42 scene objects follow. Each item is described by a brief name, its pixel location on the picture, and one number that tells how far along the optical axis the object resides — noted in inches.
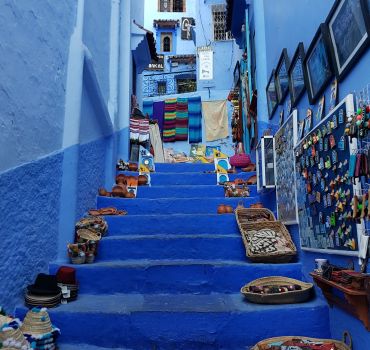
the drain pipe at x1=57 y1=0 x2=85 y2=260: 132.9
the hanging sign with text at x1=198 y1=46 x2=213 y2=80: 496.4
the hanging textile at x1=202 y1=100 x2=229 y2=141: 449.4
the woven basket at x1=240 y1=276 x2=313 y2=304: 99.7
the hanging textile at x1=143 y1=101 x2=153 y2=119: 473.4
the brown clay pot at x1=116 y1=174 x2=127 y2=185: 208.4
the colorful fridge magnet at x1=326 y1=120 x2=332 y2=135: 88.6
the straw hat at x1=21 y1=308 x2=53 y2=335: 87.5
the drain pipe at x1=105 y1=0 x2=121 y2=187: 207.9
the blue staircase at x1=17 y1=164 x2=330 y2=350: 95.3
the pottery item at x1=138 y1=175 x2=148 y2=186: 206.2
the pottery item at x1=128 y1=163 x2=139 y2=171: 235.9
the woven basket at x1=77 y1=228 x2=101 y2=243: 134.0
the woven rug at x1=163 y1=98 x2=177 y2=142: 457.4
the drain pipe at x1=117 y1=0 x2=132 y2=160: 248.4
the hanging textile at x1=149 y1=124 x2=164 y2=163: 373.4
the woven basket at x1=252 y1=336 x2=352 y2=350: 83.2
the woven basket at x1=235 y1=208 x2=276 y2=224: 147.2
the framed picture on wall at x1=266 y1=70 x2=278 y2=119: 168.7
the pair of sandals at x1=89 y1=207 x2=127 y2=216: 158.6
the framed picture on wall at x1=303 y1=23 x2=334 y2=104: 94.6
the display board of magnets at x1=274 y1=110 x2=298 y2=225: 126.8
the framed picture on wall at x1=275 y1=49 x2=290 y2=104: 144.3
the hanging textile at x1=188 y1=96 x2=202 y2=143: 454.9
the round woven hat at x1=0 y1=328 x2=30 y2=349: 74.1
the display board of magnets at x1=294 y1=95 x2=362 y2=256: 79.2
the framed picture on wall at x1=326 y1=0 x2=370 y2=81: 73.0
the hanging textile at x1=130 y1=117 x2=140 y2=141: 276.5
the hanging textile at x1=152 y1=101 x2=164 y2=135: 471.2
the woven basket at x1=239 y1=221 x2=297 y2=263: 120.7
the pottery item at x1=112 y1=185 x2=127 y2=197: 183.5
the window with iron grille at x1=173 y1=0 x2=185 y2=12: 810.4
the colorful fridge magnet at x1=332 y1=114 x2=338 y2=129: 84.8
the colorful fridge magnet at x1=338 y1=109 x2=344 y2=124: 81.1
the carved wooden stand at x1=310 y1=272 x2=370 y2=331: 69.6
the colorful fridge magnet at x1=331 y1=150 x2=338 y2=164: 85.7
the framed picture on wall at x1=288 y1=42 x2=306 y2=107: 120.3
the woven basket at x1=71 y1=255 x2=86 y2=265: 123.6
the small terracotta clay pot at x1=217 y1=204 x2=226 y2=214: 160.1
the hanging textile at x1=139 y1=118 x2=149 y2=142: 281.4
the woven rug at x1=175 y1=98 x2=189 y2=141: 456.4
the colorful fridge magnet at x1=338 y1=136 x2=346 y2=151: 80.4
